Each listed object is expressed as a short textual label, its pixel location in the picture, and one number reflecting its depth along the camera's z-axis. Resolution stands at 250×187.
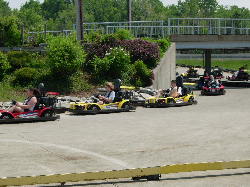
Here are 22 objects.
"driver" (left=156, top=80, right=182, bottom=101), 18.94
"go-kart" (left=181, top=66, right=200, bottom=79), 46.72
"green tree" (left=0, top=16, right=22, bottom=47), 28.58
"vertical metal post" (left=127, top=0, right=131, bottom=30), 36.99
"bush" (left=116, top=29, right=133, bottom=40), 27.57
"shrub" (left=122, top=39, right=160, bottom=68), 27.05
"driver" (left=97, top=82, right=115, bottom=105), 16.48
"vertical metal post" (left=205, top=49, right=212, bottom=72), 47.06
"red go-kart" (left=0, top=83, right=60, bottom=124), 13.34
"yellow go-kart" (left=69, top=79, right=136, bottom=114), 15.83
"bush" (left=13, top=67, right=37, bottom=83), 22.55
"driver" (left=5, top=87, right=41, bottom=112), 13.66
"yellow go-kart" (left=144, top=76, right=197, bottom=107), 18.44
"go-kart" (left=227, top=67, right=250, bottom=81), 37.16
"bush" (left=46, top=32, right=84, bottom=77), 22.69
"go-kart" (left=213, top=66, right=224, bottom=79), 36.36
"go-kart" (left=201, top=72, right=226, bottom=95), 25.41
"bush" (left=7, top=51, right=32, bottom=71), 23.73
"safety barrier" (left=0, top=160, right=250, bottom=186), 5.96
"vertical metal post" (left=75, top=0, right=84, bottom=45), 26.53
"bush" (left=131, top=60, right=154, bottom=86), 25.48
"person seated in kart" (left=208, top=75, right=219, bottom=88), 25.54
